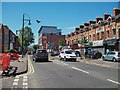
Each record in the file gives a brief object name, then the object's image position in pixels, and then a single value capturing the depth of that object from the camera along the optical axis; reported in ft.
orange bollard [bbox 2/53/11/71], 25.62
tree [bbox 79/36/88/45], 83.31
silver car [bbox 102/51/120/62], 52.31
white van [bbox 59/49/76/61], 52.94
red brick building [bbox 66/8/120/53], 65.25
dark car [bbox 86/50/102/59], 68.05
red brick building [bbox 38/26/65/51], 192.73
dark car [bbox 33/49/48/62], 50.85
